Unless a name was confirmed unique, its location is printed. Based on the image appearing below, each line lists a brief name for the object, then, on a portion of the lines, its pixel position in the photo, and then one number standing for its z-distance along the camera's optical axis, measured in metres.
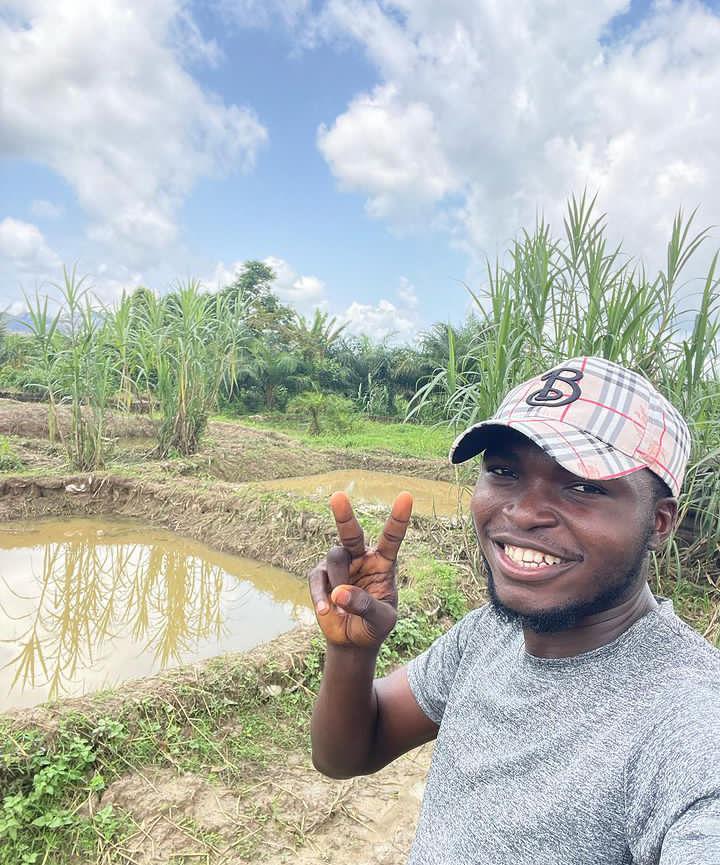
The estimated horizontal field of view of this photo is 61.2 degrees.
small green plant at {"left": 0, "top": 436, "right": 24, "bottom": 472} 6.38
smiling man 0.68
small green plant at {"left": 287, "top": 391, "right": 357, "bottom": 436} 12.87
